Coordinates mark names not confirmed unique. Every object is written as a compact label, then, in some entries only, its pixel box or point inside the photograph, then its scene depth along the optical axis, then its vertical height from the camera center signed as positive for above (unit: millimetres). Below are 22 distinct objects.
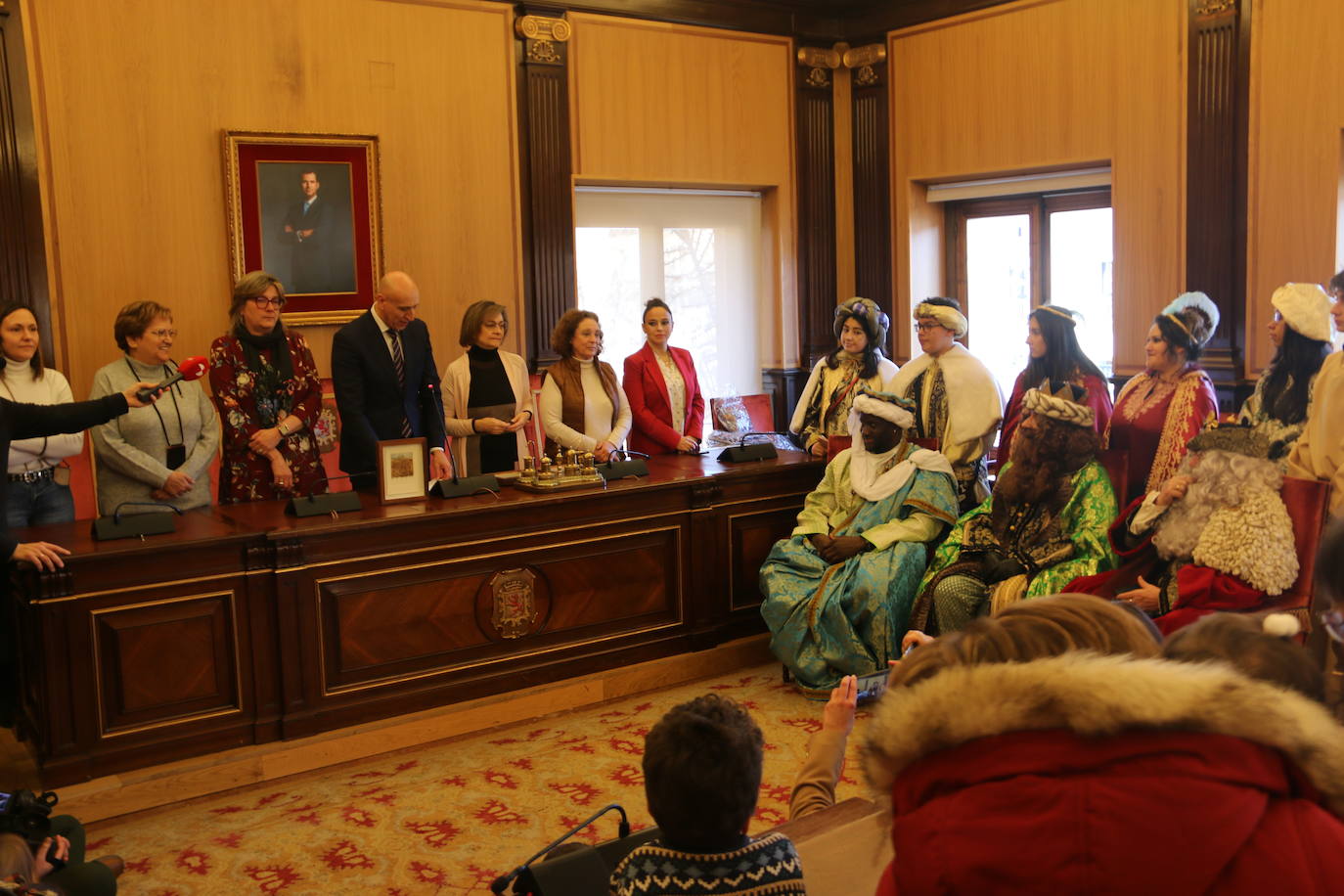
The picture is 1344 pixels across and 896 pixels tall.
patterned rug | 3562 -1576
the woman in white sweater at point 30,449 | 4516 -415
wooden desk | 3988 -1043
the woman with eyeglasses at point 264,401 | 4824 -286
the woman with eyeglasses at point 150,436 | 4547 -387
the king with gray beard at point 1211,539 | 3924 -797
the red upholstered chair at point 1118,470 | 4820 -667
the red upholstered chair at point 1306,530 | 3963 -769
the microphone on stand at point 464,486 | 4836 -649
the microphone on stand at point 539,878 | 2221 -1014
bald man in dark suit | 5160 -239
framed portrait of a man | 6359 +581
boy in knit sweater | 1728 -718
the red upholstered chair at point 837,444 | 5590 -615
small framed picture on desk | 4719 -567
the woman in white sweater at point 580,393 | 5707 -352
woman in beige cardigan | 5453 -330
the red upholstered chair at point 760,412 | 7168 -586
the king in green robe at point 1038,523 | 4508 -832
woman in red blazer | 6047 -374
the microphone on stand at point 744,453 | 5719 -656
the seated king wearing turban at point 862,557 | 4930 -1018
